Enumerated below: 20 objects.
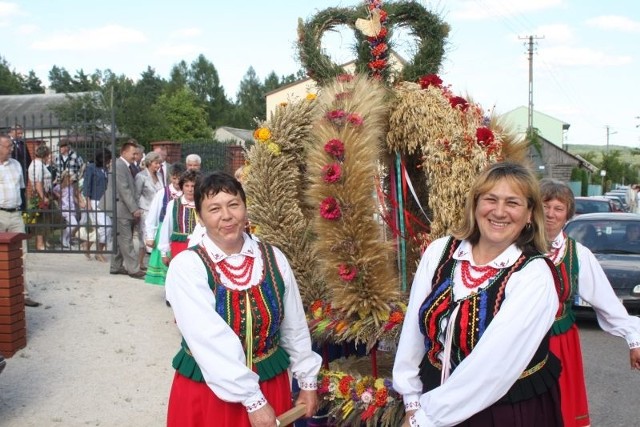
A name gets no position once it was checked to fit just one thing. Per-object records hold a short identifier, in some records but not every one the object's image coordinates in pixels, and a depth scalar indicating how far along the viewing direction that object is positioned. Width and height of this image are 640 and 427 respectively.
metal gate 9.37
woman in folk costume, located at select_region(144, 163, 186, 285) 7.70
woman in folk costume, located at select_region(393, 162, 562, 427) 2.34
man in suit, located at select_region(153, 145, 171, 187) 10.42
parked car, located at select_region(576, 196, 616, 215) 16.36
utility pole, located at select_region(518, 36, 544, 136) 41.16
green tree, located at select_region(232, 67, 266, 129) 72.69
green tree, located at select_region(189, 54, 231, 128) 76.12
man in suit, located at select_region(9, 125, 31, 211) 9.14
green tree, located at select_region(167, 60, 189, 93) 74.62
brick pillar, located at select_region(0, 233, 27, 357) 5.89
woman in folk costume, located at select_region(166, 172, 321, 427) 2.64
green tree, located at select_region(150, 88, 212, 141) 51.54
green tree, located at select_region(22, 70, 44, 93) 73.24
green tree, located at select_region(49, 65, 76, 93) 77.84
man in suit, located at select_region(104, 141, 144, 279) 9.43
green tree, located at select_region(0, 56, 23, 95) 61.44
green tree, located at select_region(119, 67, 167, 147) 37.62
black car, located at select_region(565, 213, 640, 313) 8.57
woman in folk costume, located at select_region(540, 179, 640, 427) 3.59
